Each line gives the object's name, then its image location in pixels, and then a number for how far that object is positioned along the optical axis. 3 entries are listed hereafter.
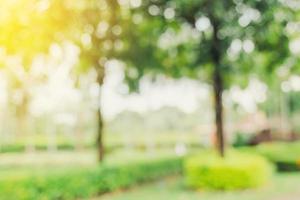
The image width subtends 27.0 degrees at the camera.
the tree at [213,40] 19.31
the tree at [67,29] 19.09
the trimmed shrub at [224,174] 19.52
